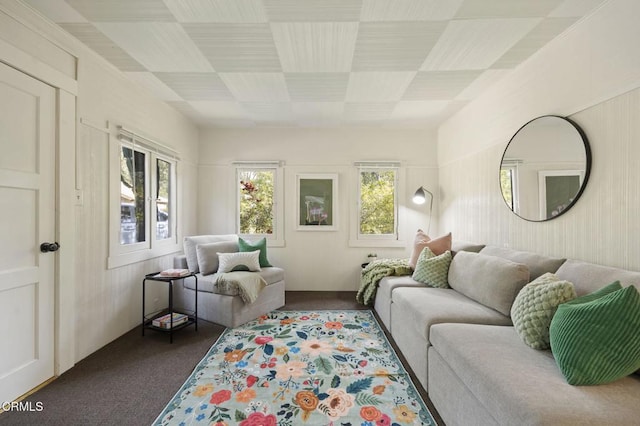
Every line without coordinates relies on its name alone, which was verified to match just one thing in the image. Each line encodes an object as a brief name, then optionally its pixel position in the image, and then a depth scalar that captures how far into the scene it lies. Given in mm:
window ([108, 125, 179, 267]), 2631
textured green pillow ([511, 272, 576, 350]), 1476
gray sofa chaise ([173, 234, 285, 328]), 2854
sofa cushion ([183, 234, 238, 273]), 3350
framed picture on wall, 4215
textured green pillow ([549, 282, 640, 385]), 1146
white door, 1702
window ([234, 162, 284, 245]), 4227
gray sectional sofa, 1042
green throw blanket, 3201
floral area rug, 1631
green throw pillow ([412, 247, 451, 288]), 2729
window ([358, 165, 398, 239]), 4223
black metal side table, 2609
